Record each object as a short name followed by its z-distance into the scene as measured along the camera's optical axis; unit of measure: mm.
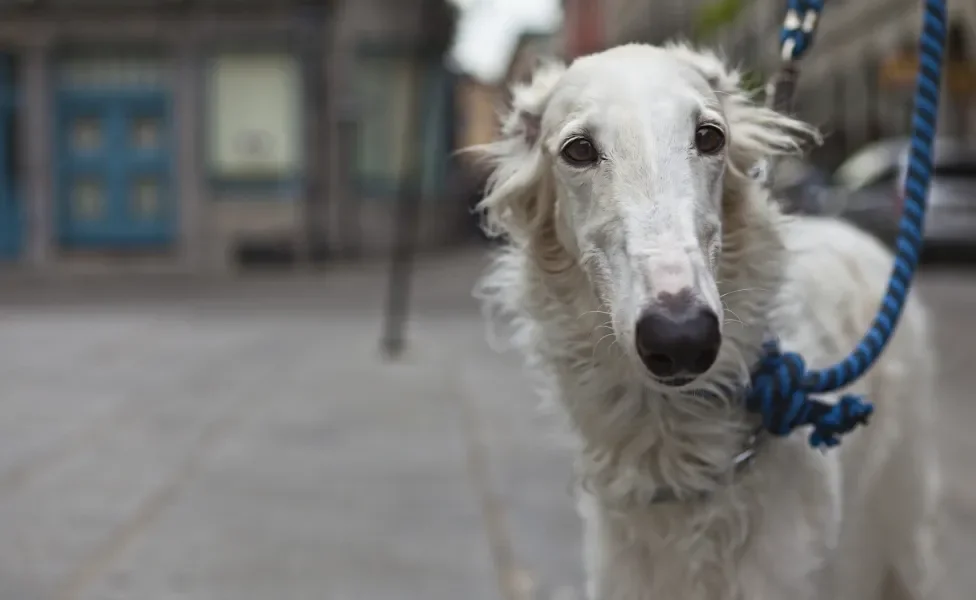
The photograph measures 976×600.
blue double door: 18766
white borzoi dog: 1711
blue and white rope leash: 2014
